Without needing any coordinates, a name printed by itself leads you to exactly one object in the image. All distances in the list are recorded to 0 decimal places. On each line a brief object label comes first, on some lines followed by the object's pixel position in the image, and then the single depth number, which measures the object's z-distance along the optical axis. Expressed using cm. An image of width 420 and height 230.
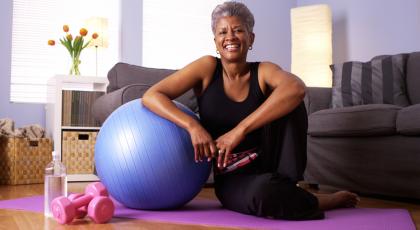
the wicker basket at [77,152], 370
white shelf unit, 371
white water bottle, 197
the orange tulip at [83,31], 395
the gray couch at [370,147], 246
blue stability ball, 187
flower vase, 404
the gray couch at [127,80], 321
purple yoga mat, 171
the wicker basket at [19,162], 354
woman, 183
